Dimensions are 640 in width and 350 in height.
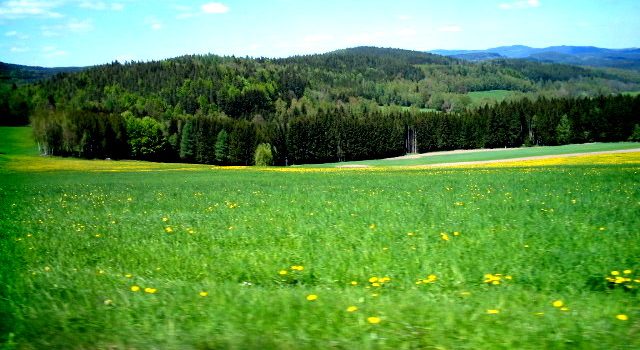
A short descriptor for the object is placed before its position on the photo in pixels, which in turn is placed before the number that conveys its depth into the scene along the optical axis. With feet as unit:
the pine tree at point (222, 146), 347.77
